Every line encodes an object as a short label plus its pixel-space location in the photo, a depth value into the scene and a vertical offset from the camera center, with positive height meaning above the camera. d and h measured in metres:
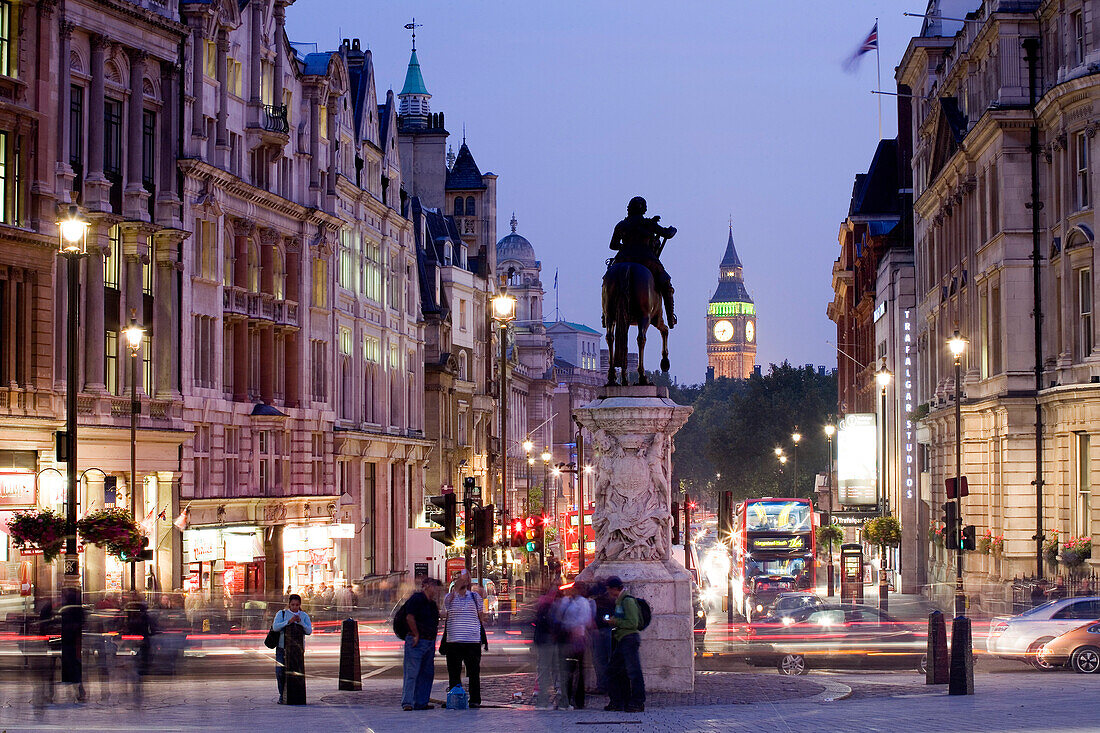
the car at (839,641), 34.41 -3.82
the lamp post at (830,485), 69.45 -1.62
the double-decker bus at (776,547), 63.84 -3.25
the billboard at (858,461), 80.88 -0.16
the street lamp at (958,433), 44.13 +0.65
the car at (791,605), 39.66 -3.33
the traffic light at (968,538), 43.81 -2.02
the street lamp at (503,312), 43.06 +3.64
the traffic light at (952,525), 44.41 -1.72
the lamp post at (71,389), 31.19 +1.34
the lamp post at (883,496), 51.39 -1.79
